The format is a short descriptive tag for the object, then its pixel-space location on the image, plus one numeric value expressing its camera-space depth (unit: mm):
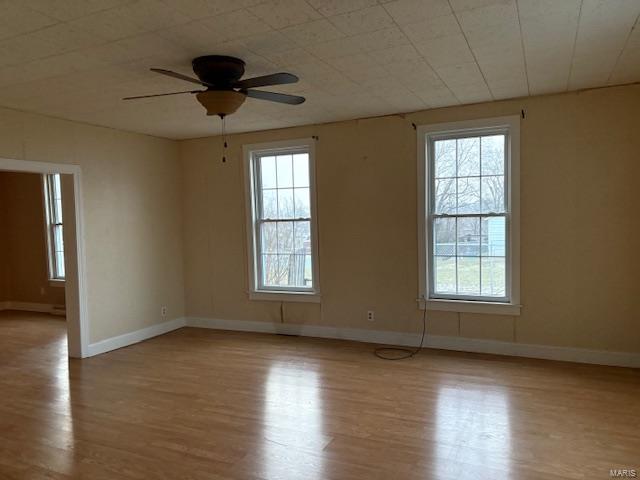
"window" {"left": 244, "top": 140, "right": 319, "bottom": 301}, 5625
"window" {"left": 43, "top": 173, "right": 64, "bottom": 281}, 7586
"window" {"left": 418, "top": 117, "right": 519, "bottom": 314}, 4633
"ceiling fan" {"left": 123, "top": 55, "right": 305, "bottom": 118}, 3061
